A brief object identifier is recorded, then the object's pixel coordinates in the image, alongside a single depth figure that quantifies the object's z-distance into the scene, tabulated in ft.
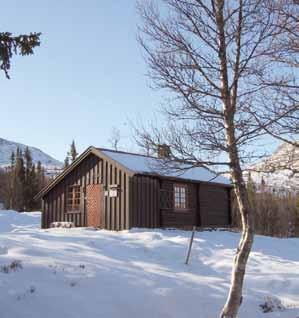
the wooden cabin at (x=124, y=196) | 65.41
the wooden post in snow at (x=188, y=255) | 45.52
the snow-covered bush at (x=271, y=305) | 30.63
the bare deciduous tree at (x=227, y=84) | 25.27
